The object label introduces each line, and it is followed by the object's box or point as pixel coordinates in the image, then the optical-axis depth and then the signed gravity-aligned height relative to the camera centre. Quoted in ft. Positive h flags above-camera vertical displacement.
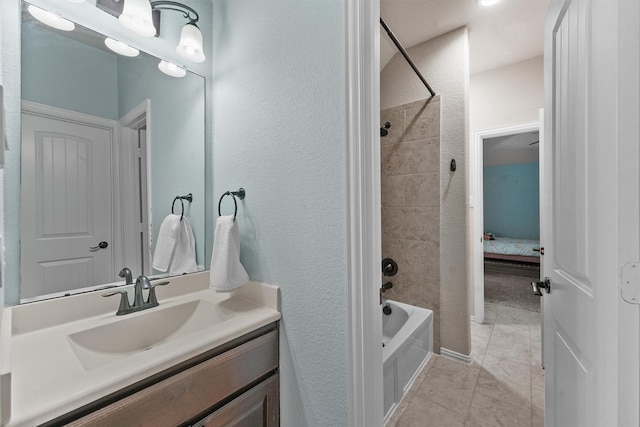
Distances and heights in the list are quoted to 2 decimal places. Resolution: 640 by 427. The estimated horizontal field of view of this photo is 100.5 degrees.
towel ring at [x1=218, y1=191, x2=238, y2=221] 4.17 +0.15
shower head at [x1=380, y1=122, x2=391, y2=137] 7.05 +2.39
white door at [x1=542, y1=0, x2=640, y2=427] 2.06 -0.08
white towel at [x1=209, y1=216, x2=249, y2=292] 3.68 -0.67
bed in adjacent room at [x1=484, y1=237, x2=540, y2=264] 13.98 -2.26
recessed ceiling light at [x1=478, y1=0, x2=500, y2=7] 5.91 +4.64
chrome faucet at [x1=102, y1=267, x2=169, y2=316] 3.47 -1.13
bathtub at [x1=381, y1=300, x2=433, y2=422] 5.09 -3.10
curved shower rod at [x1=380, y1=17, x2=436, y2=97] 5.30 +3.37
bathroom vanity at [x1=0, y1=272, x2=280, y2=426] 2.12 -1.43
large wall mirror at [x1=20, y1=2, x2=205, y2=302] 3.15 +0.77
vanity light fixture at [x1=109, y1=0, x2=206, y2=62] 3.50 +2.68
